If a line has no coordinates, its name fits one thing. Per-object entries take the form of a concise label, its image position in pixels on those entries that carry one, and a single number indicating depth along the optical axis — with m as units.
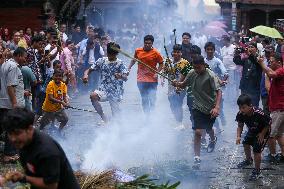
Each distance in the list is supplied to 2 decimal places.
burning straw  6.25
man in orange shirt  12.41
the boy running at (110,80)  11.34
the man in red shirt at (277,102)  9.52
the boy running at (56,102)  10.90
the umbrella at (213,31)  25.03
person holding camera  11.62
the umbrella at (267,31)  12.90
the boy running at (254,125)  8.57
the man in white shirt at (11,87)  9.21
